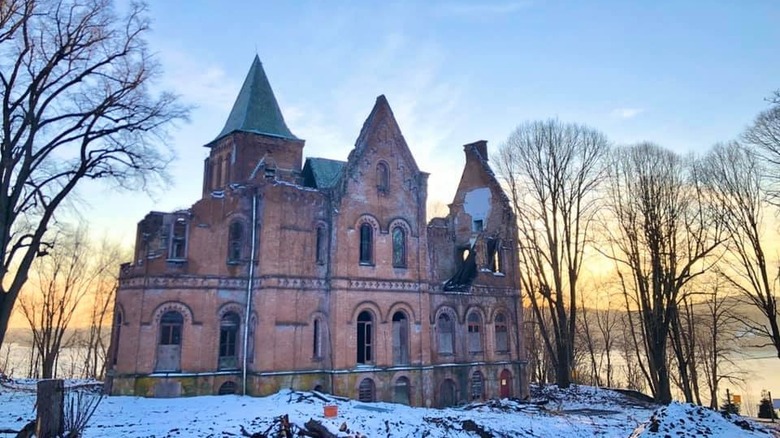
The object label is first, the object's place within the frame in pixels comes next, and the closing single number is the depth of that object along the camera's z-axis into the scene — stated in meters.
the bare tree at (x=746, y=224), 25.47
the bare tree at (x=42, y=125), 16.44
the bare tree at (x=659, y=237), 27.81
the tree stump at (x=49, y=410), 10.45
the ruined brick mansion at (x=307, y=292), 22.58
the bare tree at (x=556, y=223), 30.95
